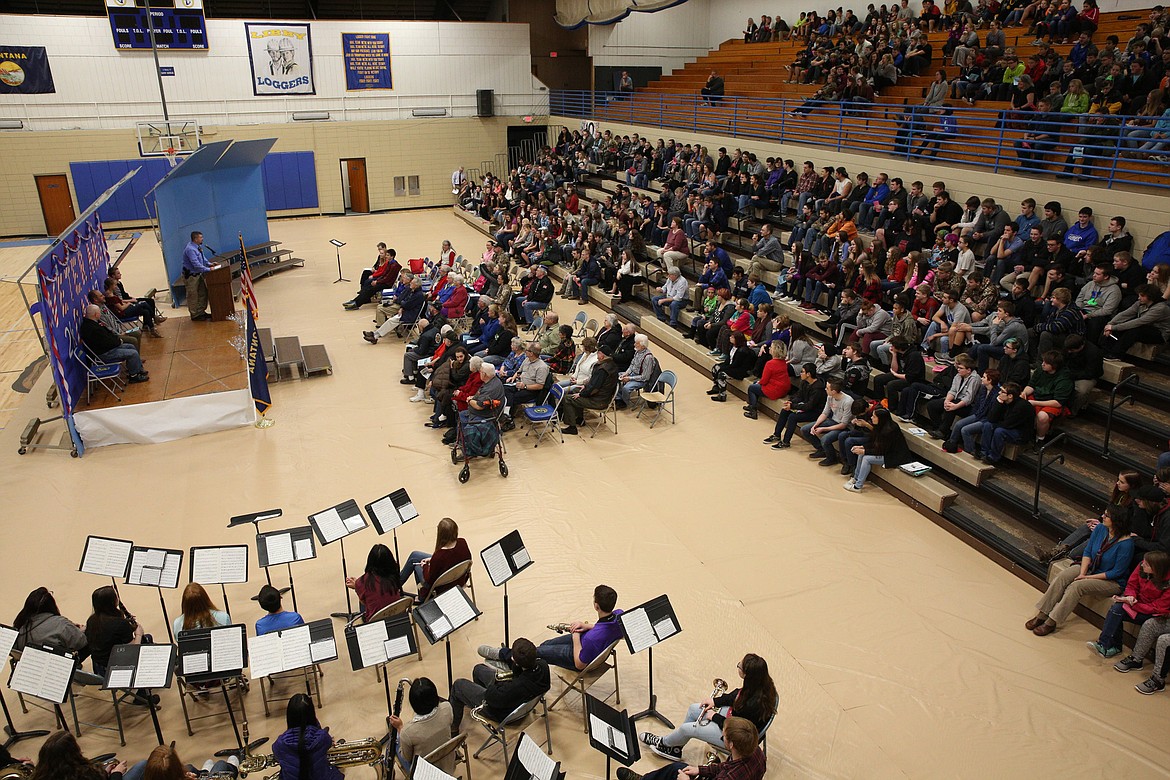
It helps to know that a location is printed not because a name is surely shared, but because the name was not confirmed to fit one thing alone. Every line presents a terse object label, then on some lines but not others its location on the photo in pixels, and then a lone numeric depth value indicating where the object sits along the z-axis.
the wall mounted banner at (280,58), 25.33
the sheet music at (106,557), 5.77
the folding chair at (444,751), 4.61
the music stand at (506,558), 5.77
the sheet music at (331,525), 6.42
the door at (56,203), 24.39
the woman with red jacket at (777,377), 10.62
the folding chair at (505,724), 5.23
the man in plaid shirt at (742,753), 4.36
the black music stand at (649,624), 5.09
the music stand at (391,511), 6.55
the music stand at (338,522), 6.39
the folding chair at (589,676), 5.58
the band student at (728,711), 4.95
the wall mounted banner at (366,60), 26.42
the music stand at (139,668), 4.99
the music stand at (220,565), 5.82
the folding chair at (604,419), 10.83
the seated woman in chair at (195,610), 5.67
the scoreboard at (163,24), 22.62
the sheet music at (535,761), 4.08
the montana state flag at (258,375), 11.02
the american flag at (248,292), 12.70
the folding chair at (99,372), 10.48
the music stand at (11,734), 5.65
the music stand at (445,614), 5.22
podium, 14.19
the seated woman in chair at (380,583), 6.25
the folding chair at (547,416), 10.27
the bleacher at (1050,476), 7.65
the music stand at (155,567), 5.88
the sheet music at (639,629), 5.08
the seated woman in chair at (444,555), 6.50
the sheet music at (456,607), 5.30
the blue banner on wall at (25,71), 22.98
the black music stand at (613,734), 4.51
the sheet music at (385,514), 6.53
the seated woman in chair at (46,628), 5.59
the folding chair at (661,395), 10.72
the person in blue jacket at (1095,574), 6.36
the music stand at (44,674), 4.86
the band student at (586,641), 5.65
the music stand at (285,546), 6.07
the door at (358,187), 28.08
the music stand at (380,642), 4.98
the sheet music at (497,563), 5.75
